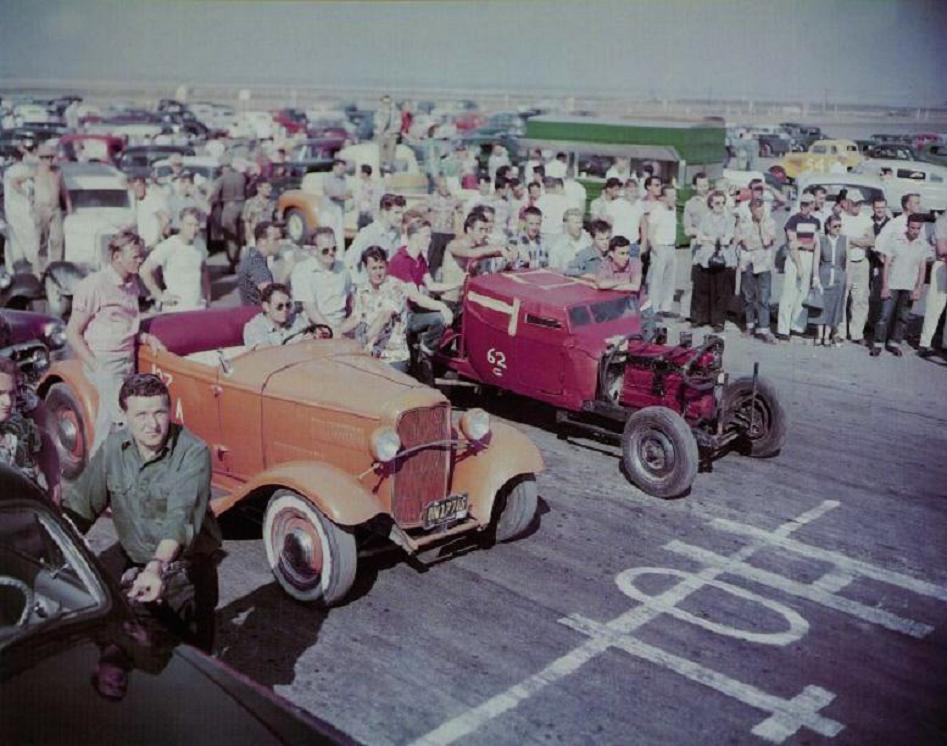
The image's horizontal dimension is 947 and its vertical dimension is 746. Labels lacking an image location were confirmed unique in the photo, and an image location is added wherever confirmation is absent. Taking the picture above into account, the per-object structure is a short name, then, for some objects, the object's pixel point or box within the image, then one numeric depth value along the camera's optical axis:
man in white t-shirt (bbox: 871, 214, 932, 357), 11.57
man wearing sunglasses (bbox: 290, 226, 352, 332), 8.23
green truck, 18.97
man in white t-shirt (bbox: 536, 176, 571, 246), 13.51
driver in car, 6.86
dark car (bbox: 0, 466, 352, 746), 3.05
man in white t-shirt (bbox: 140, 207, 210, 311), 8.82
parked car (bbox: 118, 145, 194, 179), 23.41
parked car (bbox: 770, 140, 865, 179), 29.09
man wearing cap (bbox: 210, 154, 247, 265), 16.48
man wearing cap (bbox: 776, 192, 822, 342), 11.93
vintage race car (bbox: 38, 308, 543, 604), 5.71
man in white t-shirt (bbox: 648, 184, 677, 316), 12.83
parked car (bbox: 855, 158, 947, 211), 21.06
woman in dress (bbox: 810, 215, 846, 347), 11.98
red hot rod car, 7.58
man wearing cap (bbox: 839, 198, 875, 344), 12.09
